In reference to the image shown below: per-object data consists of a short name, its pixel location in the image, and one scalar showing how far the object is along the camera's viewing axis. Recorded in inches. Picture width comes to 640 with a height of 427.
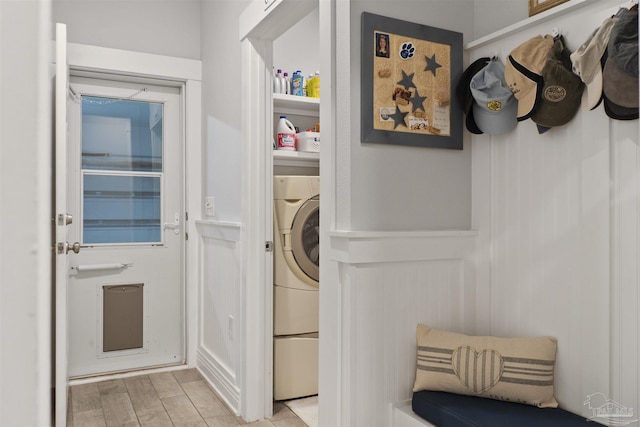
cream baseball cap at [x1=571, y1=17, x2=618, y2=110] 56.0
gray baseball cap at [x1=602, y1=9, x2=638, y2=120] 52.3
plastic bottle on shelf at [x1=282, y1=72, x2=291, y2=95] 117.2
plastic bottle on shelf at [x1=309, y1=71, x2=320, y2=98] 120.5
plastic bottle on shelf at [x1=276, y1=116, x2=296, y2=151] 115.0
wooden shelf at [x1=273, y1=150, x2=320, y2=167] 112.3
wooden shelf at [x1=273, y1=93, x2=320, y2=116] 114.5
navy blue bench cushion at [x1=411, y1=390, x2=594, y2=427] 57.2
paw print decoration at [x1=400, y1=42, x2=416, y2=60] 72.7
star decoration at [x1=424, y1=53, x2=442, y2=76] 74.5
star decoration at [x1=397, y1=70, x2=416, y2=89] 72.5
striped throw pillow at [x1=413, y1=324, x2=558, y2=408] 63.0
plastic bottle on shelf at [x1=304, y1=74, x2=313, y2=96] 121.0
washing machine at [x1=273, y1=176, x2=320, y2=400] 109.8
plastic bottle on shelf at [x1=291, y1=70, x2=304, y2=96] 119.3
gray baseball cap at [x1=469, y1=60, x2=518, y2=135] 69.6
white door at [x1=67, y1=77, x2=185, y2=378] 128.1
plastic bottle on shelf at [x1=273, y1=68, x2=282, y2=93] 115.8
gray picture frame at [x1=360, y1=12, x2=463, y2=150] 69.7
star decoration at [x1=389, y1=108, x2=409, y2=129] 71.9
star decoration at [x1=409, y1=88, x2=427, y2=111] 73.2
